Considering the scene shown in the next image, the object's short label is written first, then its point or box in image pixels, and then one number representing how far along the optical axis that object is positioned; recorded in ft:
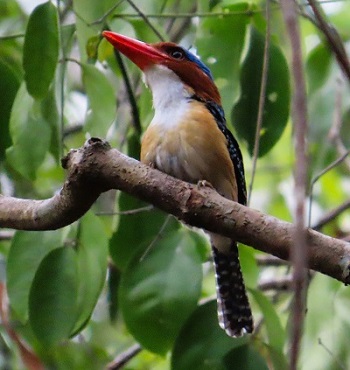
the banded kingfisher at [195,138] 18.38
